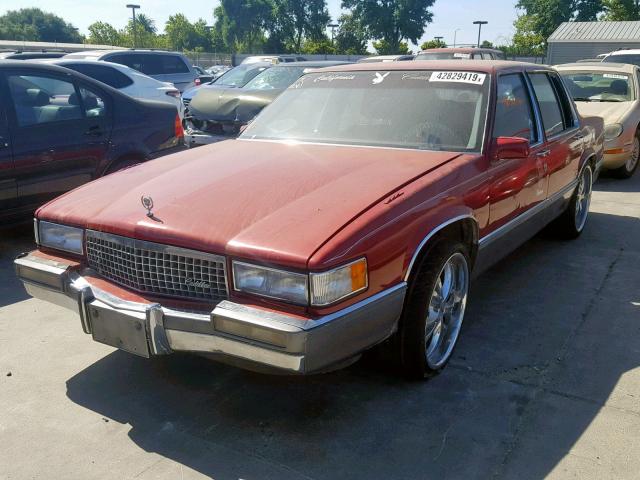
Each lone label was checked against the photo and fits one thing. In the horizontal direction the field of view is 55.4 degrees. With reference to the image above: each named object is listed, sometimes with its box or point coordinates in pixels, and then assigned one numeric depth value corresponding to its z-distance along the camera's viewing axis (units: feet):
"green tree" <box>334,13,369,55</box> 230.68
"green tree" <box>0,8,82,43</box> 279.69
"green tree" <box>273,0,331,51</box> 258.78
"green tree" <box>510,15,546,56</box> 177.99
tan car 26.43
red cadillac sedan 8.00
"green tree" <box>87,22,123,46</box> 249.75
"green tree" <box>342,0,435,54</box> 223.10
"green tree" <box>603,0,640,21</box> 150.00
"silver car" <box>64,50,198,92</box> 40.62
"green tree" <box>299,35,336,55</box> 203.21
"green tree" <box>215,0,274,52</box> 266.98
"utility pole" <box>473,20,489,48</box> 164.04
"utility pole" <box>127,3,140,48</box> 147.74
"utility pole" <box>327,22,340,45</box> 234.05
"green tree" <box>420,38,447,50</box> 143.62
